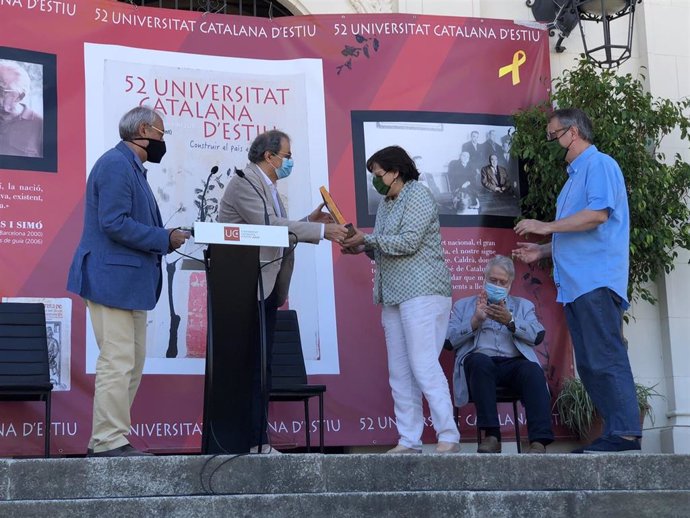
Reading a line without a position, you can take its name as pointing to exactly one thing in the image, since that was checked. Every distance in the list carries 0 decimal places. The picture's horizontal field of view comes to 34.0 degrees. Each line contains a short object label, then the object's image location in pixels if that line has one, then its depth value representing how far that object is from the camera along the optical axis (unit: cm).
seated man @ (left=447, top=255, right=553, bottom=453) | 618
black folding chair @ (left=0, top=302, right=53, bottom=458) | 593
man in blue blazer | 484
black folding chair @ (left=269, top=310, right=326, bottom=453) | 620
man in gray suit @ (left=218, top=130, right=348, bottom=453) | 536
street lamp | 707
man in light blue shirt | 501
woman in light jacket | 554
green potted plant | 677
